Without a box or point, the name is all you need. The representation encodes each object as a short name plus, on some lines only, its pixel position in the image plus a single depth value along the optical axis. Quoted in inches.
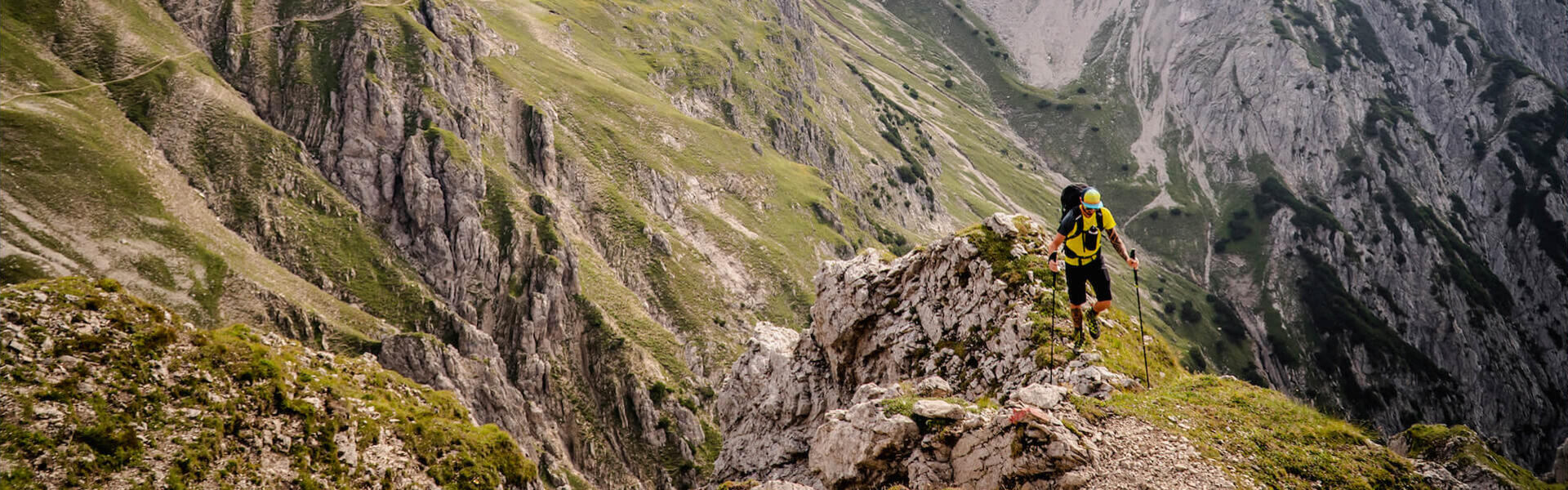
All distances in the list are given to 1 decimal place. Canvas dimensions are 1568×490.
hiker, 925.8
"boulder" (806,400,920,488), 912.9
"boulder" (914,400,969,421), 908.0
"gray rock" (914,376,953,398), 1104.2
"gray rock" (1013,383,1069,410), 868.0
